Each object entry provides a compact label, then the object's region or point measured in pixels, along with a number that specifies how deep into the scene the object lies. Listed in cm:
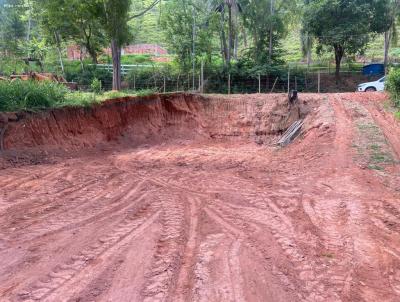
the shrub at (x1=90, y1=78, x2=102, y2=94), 1752
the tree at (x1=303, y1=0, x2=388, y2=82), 2533
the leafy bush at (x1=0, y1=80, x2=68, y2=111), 1158
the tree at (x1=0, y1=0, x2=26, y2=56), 4038
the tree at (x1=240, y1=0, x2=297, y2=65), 2831
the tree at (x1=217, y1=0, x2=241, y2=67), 2676
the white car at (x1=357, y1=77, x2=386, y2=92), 2224
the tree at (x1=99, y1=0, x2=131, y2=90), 1812
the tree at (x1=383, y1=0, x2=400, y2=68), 2639
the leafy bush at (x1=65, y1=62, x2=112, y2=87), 2958
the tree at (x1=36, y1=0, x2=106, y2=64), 1814
